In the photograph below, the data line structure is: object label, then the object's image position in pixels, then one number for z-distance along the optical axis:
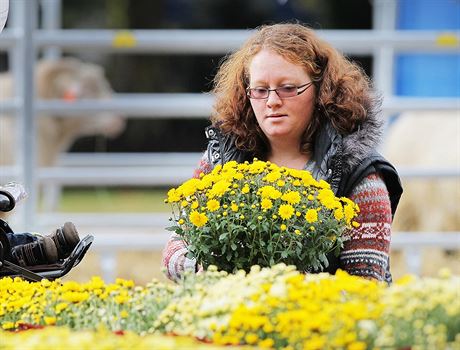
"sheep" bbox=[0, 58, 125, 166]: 16.94
